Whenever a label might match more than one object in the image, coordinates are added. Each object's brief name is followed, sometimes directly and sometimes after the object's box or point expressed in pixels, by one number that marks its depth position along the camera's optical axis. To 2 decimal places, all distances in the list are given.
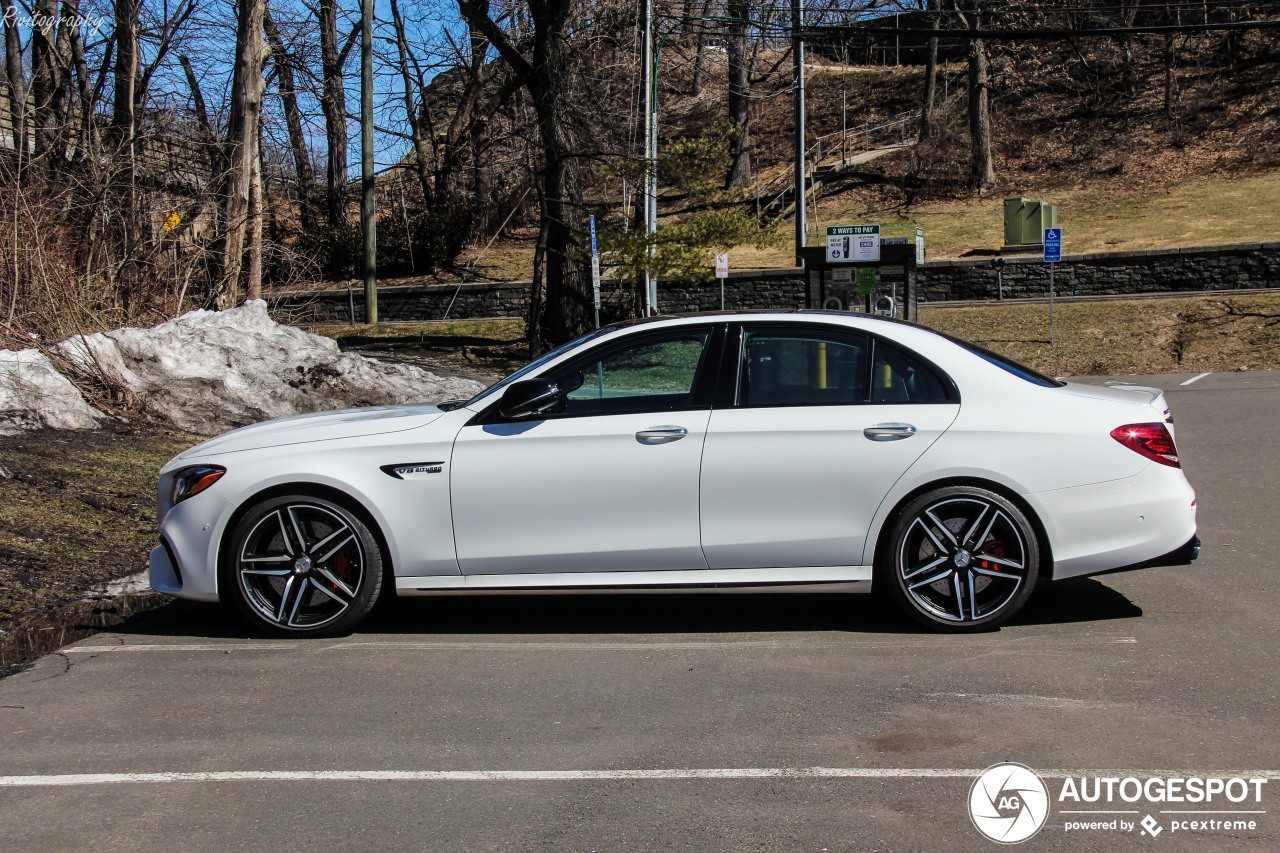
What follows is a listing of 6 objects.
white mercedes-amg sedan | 5.80
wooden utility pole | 31.77
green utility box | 36.34
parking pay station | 16.14
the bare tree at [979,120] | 43.25
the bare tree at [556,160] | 24.78
